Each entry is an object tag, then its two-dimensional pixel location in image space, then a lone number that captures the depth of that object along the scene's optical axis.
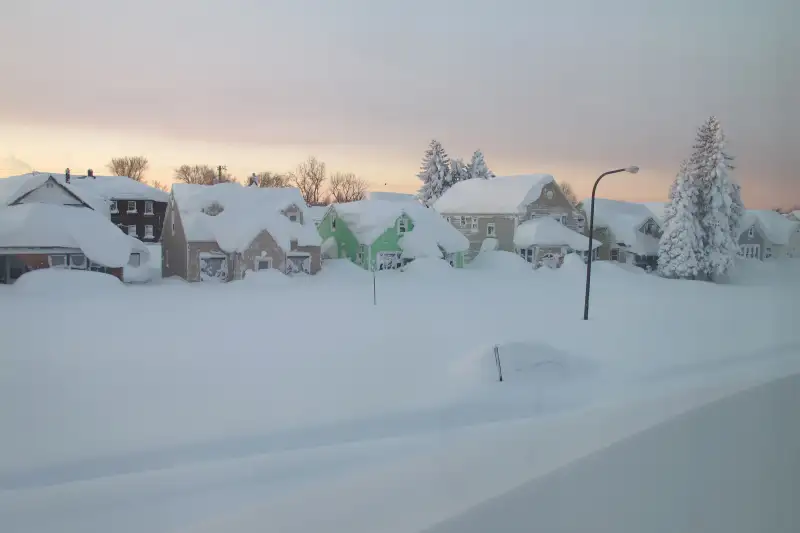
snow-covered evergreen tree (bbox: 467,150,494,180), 61.94
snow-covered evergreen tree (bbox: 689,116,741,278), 39.22
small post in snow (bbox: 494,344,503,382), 13.22
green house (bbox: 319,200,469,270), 37.91
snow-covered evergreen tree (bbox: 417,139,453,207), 60.22
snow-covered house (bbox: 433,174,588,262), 42.47
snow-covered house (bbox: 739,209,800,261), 47.34
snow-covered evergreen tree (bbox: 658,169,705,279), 39.12
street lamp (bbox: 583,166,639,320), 20.79
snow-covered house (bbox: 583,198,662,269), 44.59
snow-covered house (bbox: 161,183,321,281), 32.50
